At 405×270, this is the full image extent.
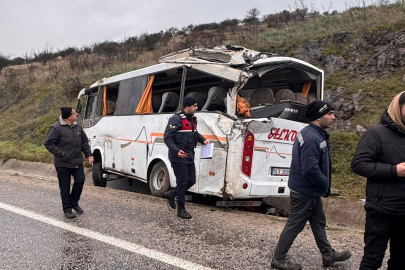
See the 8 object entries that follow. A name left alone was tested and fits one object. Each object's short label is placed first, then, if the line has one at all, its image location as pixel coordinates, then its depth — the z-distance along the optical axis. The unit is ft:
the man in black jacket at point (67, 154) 18.23
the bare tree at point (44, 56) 111.96
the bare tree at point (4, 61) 108.61
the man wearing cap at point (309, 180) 11.07
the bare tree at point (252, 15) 89.99
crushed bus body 18.69
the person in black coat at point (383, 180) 8.93
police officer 18.08
